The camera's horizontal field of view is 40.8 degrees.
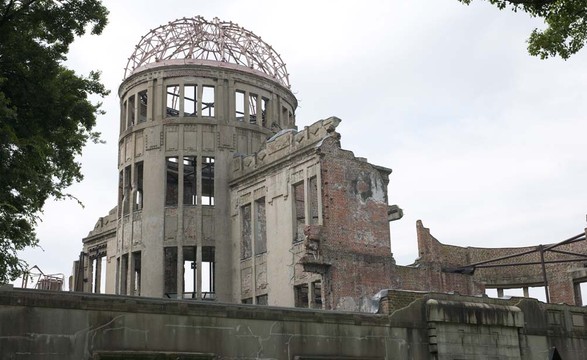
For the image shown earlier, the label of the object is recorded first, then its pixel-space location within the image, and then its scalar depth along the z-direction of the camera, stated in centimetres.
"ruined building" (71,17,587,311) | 3183
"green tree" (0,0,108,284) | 1669
